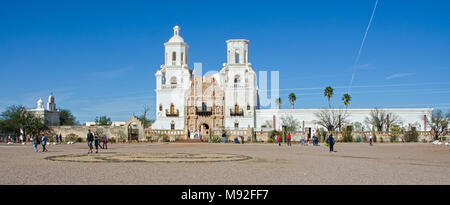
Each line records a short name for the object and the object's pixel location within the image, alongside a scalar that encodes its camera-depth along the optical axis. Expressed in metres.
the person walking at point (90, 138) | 22.75
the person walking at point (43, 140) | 24.62
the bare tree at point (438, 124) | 54.77
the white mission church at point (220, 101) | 59.81
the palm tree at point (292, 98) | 76.82
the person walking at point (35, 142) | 25.30
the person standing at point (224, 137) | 45.55
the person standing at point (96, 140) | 23.89
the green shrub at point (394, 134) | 50.67
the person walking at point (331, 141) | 25.40
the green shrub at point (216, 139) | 48.28
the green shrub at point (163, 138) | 50.94
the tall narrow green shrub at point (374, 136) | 49.16
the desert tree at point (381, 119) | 59.59
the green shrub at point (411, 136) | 50.41
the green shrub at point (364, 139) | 50.59
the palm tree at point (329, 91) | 68.69
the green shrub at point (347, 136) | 49.47
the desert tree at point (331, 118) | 60.16
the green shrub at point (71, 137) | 52.45
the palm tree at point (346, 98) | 67.94
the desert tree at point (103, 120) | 93.25
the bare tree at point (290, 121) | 60.65
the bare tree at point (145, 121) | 76.45
